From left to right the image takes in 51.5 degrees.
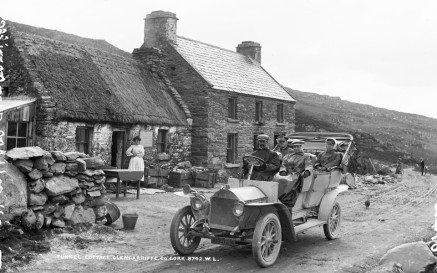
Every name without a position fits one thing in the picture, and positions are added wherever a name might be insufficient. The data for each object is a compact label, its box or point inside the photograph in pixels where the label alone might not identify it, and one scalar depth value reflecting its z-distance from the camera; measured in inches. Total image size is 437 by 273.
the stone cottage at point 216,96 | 870.4
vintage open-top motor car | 277.9
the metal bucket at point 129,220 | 380.5
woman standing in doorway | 646.5
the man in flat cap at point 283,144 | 373.2
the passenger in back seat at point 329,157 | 398.3
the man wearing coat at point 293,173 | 312.2
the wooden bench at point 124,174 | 503.5
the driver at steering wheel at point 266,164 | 322.3
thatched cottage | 589.0
